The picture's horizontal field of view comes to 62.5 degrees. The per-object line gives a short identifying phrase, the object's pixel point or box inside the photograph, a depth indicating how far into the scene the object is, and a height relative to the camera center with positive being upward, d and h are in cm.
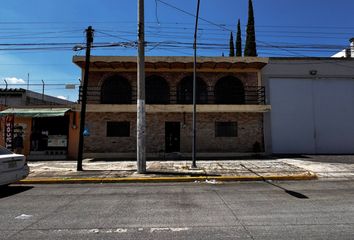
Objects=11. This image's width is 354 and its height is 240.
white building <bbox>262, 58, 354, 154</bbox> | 2038 +263
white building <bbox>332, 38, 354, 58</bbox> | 2365 +745
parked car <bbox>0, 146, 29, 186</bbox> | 882 -75
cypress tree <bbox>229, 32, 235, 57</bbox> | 3495 +1141
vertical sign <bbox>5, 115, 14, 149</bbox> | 1900 +95
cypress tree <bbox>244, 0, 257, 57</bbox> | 3067 +1171
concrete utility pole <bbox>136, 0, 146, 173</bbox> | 1267 +96
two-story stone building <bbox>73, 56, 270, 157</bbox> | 1898 +239
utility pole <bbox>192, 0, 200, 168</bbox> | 1387 +115
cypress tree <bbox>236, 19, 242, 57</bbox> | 3434 +1190
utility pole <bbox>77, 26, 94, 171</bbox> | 1360 +264
